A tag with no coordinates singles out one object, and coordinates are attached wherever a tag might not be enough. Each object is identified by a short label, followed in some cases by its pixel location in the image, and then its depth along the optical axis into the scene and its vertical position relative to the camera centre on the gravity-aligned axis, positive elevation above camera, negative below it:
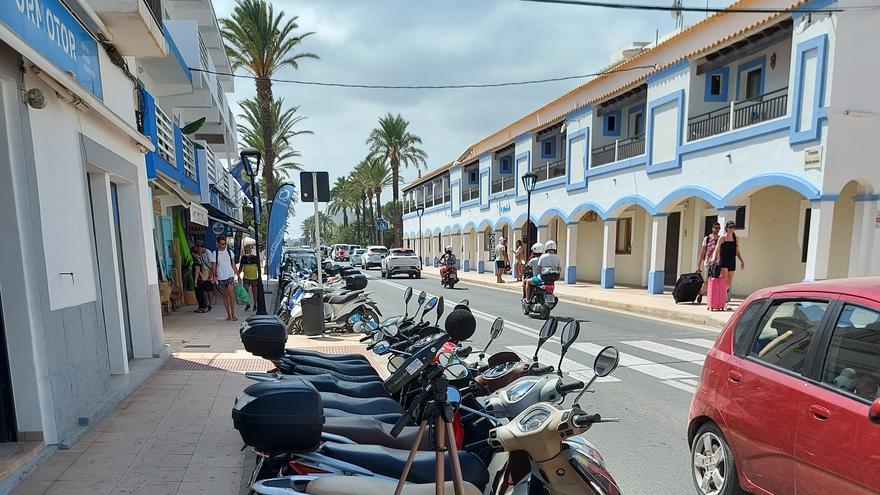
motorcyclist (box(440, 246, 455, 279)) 17.50 -1.32
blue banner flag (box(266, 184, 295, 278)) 11.23 +0.34
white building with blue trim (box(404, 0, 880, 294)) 9.39 +2.15
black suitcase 11.50 -1.66
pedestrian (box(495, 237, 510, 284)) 19.67 -1.65
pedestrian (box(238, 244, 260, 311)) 11.03 -1.00
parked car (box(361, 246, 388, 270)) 31.04 -2.07
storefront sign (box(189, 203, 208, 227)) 10.12 +0.39
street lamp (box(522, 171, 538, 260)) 17.85 +1.98
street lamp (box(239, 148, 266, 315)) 9.91 +1.49
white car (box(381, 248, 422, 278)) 23.28 -2.00
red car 2.27 -1.04
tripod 1.89 -0.89
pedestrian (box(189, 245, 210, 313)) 10.63 -1.36
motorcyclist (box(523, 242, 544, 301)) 11.21 -1.15
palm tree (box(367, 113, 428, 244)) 35.47 +7.10
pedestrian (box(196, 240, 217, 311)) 10.80 -1.12
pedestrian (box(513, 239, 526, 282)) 19.88 -1.63
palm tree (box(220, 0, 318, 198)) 17.34 +7.90
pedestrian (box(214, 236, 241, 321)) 9.34 -1.01
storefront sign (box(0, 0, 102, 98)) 3.37 +1.79
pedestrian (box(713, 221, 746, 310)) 10.12 -0.60
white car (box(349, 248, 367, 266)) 34.91 -2.36
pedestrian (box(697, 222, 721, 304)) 10.88 -0.62
